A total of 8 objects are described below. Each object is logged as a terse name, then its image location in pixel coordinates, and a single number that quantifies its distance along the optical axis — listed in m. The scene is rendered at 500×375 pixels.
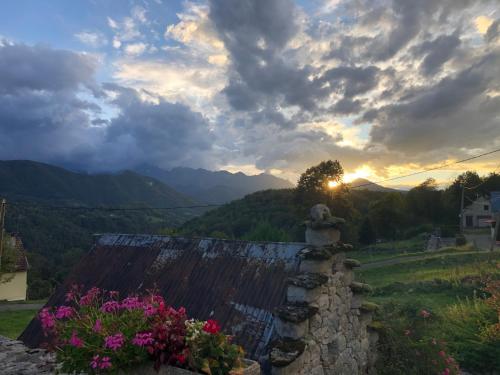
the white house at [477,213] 68.12
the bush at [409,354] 9.30
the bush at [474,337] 11.33
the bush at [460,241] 40.90
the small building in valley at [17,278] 32.62
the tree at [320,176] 57.31
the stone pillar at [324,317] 6.64
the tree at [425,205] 69.94
